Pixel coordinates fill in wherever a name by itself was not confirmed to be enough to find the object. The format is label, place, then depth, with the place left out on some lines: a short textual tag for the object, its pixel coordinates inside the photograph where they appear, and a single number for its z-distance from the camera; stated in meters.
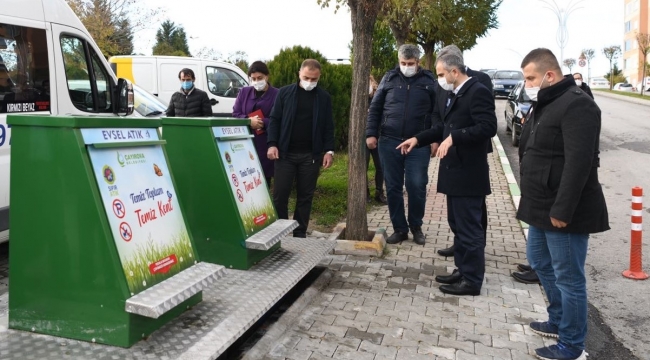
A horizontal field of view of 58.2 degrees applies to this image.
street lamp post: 32.31
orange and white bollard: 5.60
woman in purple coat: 6.31
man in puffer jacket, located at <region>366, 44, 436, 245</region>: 6.22
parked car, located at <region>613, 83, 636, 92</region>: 68.38
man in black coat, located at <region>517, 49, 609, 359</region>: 3.52
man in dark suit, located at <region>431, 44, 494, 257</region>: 5.04
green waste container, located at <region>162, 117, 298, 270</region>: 4.57
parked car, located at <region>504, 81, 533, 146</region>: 15.01
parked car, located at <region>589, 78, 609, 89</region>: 77.39
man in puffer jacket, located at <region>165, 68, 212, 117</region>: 8.27
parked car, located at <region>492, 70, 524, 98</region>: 32.41
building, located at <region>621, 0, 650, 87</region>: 83.88
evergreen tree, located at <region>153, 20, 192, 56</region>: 83.62
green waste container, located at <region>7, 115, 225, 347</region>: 3.14
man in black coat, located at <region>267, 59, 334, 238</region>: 5.86
